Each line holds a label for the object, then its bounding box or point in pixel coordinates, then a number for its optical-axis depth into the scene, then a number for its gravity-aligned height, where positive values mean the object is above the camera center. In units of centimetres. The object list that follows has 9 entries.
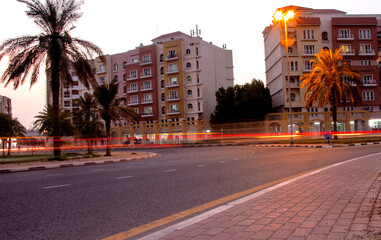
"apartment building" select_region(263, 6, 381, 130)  6247 +1458
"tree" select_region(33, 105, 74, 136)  4622 +206
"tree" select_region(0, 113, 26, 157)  3866 +123
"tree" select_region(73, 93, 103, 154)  3681 +143
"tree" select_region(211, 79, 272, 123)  6292 +502
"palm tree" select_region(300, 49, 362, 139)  4209 +573
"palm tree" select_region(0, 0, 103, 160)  2369 +588
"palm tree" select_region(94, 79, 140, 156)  3456 +316
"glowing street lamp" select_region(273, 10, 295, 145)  3450 +1134
